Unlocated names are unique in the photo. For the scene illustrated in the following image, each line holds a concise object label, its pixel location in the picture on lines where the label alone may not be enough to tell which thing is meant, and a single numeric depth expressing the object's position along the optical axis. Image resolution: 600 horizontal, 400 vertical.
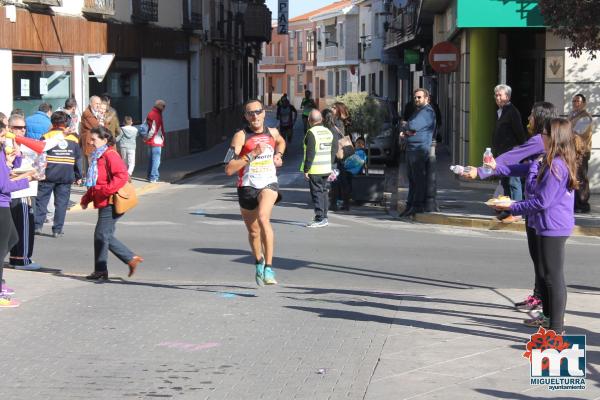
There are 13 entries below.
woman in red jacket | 11.30
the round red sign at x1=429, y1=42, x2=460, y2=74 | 25.45
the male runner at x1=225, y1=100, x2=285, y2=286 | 10.63
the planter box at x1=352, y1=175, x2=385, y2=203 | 19.45
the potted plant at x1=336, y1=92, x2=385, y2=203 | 20.98
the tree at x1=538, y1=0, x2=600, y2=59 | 17.02
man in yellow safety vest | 16.44
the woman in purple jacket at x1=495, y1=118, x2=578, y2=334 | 8.06
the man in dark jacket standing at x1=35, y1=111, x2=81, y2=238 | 14.78
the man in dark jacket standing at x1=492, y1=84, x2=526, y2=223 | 15.34
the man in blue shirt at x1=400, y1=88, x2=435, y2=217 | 16.84
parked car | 28.23
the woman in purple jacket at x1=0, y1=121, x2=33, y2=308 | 9.72
